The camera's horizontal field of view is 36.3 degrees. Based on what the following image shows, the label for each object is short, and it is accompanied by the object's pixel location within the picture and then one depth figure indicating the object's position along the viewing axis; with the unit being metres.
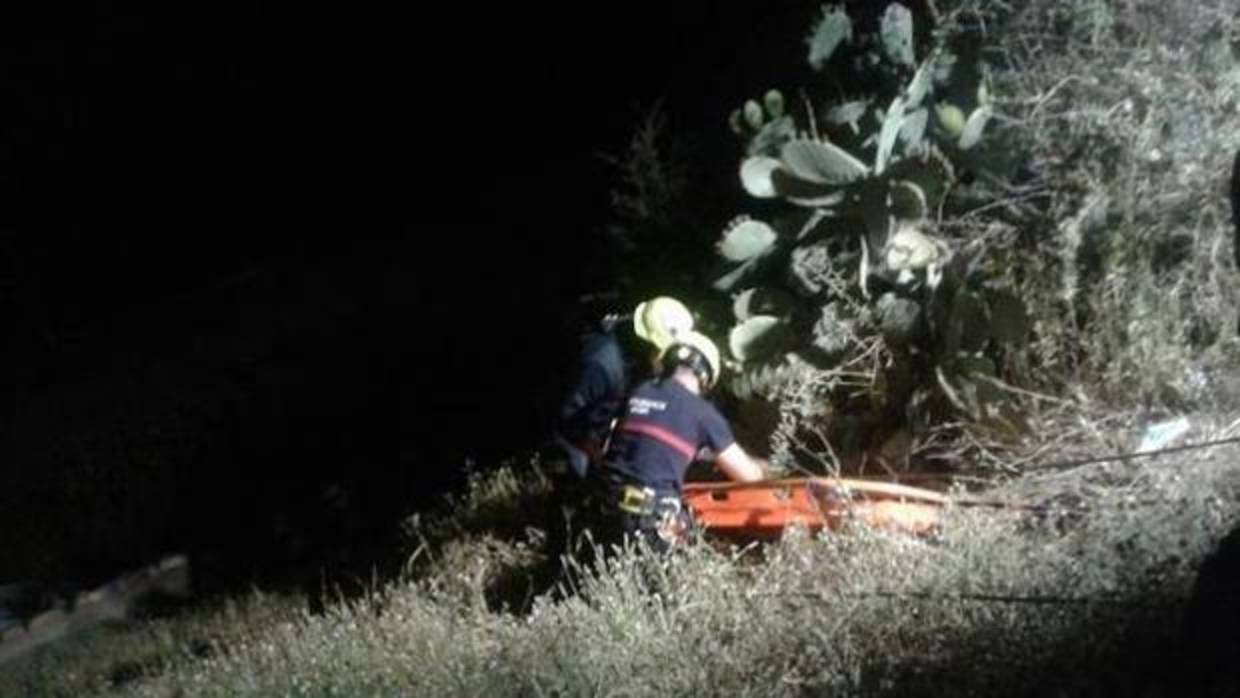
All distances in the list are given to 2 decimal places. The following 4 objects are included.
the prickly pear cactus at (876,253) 8.07
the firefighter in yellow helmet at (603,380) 8.36
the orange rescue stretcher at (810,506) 7.11
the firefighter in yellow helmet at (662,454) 7.63
